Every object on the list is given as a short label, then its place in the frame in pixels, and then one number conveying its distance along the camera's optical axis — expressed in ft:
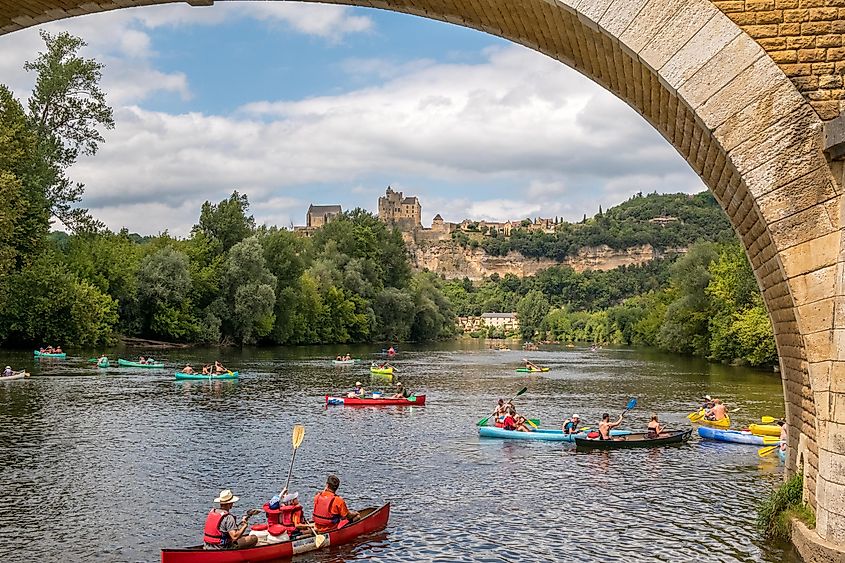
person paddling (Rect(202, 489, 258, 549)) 40.73
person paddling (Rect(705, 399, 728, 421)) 80.84
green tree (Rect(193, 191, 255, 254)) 226.79
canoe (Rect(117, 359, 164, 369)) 144.15
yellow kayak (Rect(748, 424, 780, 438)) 75.05
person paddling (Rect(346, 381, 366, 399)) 102.06
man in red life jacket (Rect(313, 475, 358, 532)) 44.98
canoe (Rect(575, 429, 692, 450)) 71.67
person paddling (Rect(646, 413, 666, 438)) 74.18
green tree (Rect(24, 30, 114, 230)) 161.48
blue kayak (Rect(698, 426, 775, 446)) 73.87
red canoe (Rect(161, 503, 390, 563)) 39.14
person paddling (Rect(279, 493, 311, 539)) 44.19
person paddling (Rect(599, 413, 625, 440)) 72.59
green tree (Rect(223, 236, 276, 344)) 211.00
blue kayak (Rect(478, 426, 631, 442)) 76.33
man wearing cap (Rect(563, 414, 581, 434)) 75.86
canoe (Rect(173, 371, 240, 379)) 126.72
